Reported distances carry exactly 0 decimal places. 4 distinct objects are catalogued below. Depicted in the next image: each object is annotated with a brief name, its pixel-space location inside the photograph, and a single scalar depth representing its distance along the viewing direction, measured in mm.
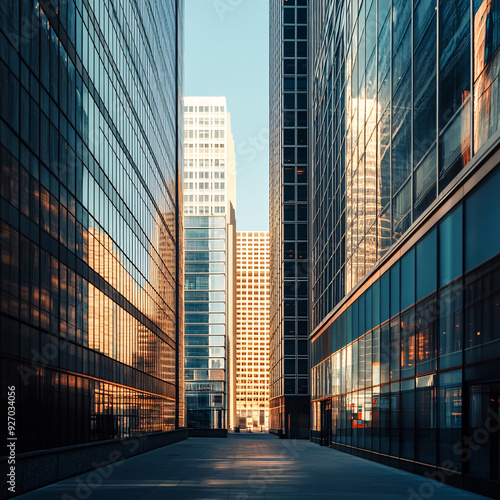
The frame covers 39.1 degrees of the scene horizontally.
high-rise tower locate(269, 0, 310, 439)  93500
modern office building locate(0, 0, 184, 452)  22047
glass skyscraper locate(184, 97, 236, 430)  116750
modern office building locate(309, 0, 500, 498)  20203
